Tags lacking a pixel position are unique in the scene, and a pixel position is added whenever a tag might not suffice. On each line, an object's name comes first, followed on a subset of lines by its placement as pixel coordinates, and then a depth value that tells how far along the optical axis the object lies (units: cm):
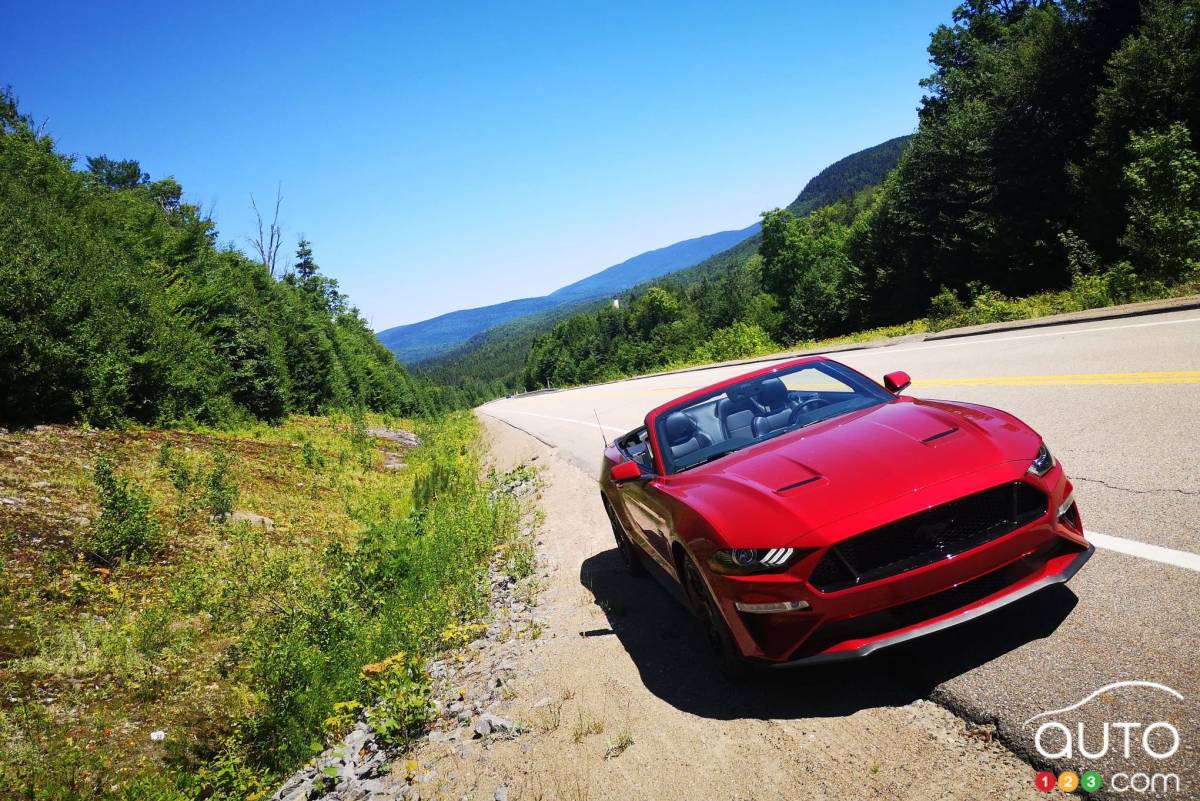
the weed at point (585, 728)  373
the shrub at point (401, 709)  448
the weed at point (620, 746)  349
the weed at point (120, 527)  874
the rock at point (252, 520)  1112
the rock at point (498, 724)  406
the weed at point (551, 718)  395
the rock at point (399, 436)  2695
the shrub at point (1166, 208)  1630
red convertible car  315
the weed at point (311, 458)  1697
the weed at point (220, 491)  1120
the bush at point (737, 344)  5459
